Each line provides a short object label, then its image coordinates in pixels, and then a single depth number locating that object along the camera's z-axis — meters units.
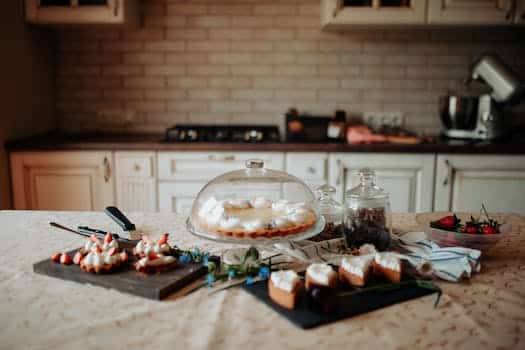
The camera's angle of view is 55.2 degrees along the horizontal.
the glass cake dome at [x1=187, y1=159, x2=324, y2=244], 1.17
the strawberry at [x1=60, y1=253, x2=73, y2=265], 1.16
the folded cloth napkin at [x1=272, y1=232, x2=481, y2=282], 1.15
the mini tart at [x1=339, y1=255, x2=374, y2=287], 1.07
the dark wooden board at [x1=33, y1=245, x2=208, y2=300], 1.05
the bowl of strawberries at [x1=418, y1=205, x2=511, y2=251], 1.27
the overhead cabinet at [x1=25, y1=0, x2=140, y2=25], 2.91
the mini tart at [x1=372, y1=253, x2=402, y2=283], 1.10
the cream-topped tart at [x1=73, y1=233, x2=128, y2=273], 1.12
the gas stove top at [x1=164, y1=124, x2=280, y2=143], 2.93
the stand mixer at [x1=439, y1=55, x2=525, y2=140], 2.96
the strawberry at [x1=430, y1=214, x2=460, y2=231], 1.34
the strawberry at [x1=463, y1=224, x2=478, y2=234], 1.29
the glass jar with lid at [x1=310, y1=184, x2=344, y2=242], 1.41
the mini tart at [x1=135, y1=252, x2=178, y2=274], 1.11
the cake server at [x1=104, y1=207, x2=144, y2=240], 1.46
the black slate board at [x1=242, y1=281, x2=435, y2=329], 0.93
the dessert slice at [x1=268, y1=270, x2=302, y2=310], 0.98
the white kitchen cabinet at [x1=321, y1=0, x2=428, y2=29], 2.89
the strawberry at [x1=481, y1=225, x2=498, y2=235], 1.27
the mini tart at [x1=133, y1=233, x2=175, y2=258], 1.18
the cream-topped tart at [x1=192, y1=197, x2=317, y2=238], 1.16
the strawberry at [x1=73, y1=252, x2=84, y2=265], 1.17
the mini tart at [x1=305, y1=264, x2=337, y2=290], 1.02
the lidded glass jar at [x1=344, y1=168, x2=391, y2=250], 1.28
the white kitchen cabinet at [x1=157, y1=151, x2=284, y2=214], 2.85
